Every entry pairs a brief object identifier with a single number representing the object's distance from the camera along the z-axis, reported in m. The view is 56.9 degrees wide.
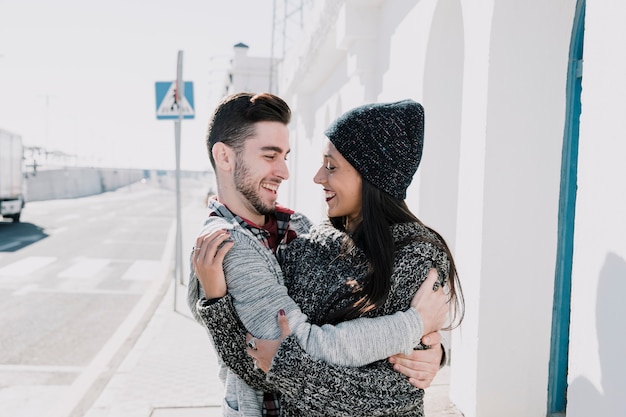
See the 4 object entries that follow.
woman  1.55
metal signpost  8.54
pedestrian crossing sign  8.57
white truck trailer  19.39
